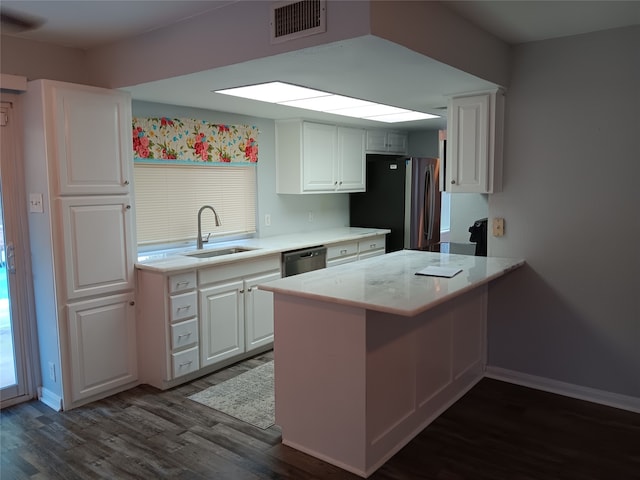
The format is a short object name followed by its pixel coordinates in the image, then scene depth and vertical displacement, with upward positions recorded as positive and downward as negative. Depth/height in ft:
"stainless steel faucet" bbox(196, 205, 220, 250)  13.80 -1.13
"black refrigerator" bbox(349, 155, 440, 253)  18.19 -0.57
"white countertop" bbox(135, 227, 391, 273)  11.66 -1.67
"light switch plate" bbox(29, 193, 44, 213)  10.34 -0.28
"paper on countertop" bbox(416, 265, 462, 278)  9.84 -1.72
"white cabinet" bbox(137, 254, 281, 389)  11.48 -3.18
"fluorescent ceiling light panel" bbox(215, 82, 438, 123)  10.90 +2.13
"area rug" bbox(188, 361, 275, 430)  10.23 -4.63
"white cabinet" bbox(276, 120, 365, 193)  16.08 +1.01
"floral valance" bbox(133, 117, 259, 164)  12.64 +1.30
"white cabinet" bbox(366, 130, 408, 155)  18.95 +1.76
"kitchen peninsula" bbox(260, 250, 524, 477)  8.10 -3.00
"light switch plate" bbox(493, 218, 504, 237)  11.89 -0.98
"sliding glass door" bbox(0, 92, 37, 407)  10.52 -1.88
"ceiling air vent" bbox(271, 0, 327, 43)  7.50 +2.60
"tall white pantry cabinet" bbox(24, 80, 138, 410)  10.16 -0.98
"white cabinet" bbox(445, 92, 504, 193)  11.43 +0.99
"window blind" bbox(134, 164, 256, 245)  13.00 -0.33
